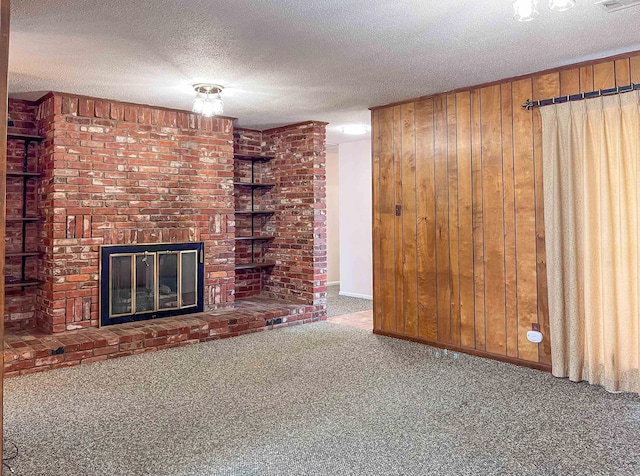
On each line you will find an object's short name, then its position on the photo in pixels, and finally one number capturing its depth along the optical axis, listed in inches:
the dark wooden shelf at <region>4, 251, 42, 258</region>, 163.5
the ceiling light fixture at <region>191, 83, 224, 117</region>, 148.8
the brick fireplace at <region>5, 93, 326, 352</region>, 161.9
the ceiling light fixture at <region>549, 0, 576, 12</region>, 80.6
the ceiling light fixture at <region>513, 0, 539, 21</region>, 83.3
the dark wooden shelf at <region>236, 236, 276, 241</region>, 220.5
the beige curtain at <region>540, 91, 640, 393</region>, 120.6
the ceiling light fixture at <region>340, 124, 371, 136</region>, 221.9
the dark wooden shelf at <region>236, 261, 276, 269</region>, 217.6
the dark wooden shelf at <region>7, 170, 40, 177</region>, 159.7
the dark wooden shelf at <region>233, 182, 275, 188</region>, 215.5
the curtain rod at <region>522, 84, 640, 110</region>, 121.3
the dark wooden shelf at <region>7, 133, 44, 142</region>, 163.6
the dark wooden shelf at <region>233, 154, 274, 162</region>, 222.1
